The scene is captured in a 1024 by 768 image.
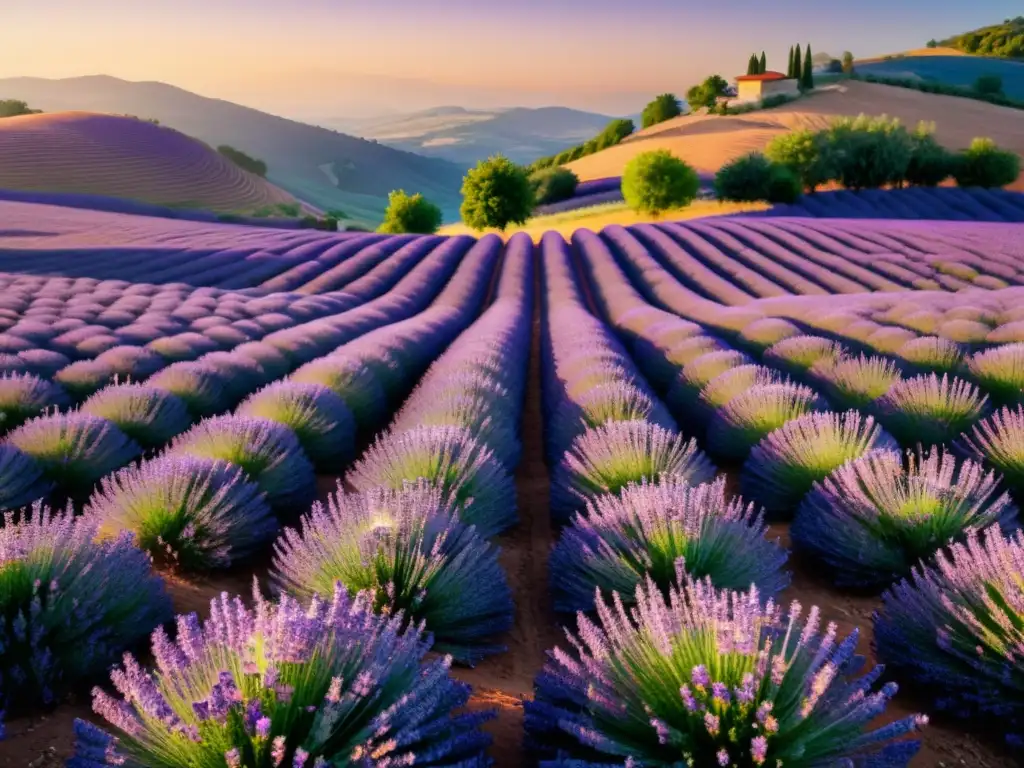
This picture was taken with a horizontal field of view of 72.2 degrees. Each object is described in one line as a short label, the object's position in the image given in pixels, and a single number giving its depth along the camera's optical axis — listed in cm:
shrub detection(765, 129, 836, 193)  4138
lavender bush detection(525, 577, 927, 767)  175
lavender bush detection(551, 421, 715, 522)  397
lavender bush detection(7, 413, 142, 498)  456
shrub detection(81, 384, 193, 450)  554
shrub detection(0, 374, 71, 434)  601
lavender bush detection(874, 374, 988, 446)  532
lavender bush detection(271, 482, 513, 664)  278
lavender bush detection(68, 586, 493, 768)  165
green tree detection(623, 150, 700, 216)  3925
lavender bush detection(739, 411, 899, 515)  429
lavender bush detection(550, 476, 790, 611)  296
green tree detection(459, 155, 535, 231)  3966
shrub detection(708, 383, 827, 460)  529
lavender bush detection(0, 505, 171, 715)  231
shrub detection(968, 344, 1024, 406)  598
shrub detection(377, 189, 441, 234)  4269
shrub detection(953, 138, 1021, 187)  4306
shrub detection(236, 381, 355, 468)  532
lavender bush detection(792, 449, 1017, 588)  341
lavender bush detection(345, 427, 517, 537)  380
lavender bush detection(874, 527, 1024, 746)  236
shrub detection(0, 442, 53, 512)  399
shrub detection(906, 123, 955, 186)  4300
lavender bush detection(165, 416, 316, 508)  422
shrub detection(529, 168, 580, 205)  5246
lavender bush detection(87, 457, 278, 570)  350
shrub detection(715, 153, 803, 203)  3788
